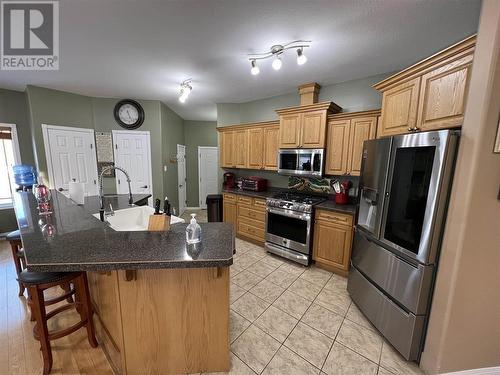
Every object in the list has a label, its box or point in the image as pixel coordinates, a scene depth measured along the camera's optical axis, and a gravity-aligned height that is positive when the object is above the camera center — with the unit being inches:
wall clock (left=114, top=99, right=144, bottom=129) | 161.3 +34.7
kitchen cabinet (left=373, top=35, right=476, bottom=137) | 54.1 +22.5
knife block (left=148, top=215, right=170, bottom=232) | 58.8 -19.1
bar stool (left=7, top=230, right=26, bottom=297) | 78.8 -37.5
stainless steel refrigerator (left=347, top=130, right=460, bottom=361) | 54.7 -20.5
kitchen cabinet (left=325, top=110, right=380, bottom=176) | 102.8 +12.7
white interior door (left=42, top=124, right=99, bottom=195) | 141.5 -0.5
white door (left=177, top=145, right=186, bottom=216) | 220.4 -18.3
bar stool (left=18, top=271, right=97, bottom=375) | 52.4 -39.8
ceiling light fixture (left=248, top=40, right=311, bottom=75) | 79.2 +45.9
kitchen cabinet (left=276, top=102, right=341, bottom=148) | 114.3 +21.6
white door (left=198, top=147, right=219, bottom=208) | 242.7 -13.7
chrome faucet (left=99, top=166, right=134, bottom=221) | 67.7 -19.3
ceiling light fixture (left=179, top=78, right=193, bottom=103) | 117.3 +41.2
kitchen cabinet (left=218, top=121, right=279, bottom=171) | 141.2 +10.7
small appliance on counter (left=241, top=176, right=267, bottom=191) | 153.6 -18.1
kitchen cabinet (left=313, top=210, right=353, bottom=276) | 101.9 -41.2
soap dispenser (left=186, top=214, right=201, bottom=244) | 50.9 -18.8
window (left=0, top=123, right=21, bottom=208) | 144.7 -3.8
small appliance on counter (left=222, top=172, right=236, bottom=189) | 173.6 -18.2
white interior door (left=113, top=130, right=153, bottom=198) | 164.6 -1.2
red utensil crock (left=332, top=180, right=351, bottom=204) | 114.4 -17.4
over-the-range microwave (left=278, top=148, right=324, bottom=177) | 117.4 -0.5
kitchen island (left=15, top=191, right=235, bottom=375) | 44.6 -33.5
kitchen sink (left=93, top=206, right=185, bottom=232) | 81.1 -25.6
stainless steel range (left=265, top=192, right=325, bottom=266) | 112.3 -37.9
